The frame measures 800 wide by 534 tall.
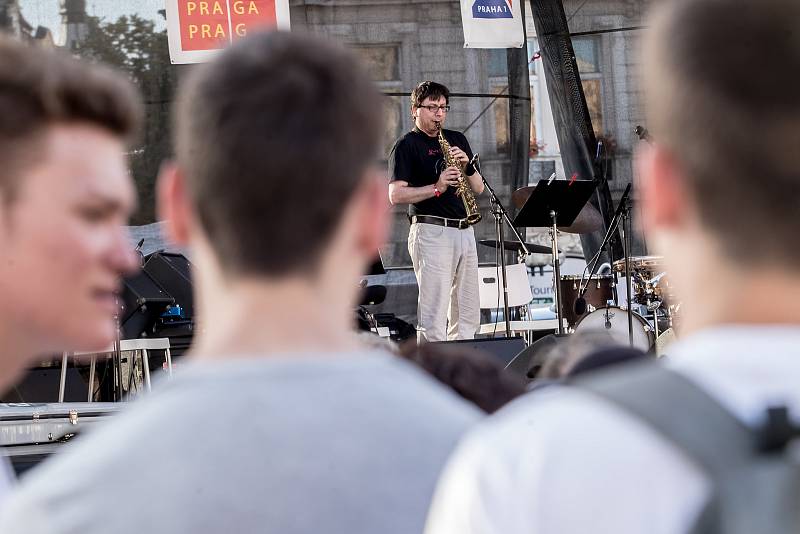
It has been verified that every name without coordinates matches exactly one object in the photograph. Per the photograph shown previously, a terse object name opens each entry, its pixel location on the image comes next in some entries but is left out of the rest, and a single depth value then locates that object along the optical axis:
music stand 15.57
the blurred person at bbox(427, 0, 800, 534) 1.80
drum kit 16.64
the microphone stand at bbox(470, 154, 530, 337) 16.91
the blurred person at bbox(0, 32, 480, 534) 2.17
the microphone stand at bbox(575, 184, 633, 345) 15.40
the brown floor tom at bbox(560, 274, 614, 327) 19.05
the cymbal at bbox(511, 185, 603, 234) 18.77
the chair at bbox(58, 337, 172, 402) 14.79
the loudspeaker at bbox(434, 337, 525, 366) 12.48
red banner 18.37
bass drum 16.75
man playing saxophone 15.76
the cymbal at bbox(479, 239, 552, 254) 19.05
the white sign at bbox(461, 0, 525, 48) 19.86
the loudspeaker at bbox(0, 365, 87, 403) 14.84
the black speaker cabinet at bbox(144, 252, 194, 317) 16.11
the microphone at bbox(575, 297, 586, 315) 18.44
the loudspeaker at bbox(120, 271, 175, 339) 15.12
